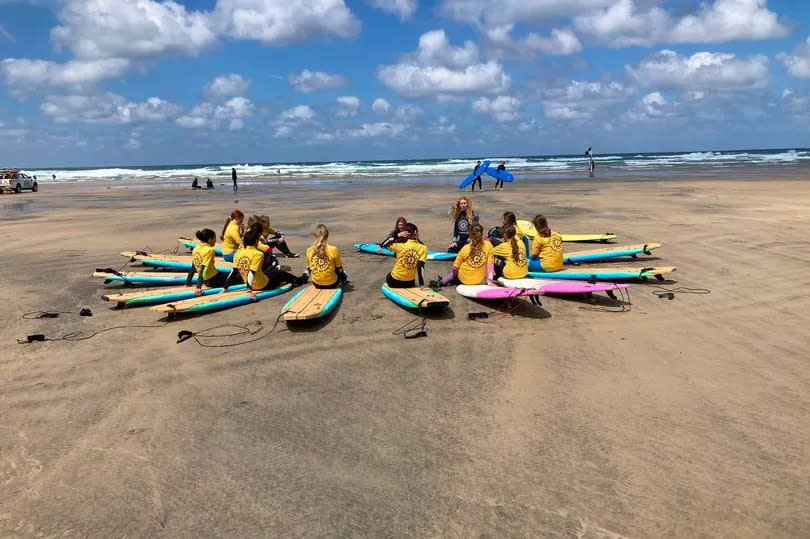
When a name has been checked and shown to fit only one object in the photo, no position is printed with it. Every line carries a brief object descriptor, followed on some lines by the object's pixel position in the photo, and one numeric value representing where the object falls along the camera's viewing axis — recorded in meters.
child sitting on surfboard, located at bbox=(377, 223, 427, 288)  8.03
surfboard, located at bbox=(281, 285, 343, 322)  6.79
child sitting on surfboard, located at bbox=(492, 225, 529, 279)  8.19
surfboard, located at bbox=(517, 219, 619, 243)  11.57
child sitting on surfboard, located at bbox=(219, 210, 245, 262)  10.22
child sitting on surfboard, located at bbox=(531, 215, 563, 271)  8.73
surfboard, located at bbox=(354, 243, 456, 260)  10.75
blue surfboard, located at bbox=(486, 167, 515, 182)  28.05
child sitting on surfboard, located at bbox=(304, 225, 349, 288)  7.89
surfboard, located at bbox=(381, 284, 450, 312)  7.08
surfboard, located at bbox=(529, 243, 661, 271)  10.30
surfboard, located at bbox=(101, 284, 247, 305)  7.79
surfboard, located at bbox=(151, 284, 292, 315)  7.26
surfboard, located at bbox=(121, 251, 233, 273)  10.21
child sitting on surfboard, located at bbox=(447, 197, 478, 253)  10.96
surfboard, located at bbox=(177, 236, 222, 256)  12.09
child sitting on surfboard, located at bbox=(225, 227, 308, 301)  8.17
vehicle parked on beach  35.69
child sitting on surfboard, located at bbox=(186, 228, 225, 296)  8.30
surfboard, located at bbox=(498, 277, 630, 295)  7.30
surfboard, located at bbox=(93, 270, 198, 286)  9.22
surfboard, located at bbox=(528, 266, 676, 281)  8.55
